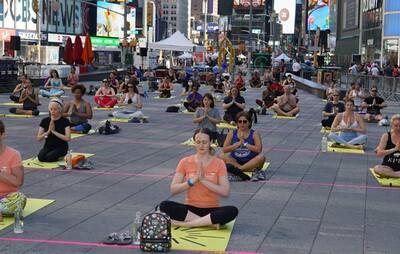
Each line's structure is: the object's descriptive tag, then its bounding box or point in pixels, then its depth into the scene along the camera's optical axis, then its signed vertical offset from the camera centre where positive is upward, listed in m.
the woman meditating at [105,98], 23.98 -1.87
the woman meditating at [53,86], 27.97 -1.75
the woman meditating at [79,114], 16.41 -1.67
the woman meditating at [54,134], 11.91 -1.57
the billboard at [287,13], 144.62 +7.05
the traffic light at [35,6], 40.71 +2.17
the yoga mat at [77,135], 15.93 -2.14
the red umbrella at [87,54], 36.75 -0.56
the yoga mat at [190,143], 14.98 -2.18
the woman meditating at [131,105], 20.19 -1.79
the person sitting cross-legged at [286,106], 22.66 -1.93
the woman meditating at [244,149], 11.09 -1.64
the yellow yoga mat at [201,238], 6.89 -2.00
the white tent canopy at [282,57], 62.01 -1.00
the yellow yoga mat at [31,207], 7.66 -2.02
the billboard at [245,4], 151.45 +9.31
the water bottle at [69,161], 11.51 -1.95
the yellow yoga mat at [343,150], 14.70 -2.17
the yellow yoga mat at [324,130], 18.53 -2.22
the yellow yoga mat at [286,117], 22.52 -2.28
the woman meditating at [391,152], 11.07 -1.64
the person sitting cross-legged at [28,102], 20.75 -1.81
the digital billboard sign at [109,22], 91.12 +2.99
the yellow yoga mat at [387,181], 10.75 -2.08
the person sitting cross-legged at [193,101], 23.19 -1.88
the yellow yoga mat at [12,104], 23.95 -2.17
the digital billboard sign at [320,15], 118.60 +5.62
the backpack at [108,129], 16.70 -2.07
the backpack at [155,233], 6.64 -1.81
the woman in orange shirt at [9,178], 7.70 -1.51
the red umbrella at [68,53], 36.19 -0.52
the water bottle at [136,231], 6.95 -1.89
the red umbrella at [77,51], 36.47 -0.41
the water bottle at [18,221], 7.26 -1.90
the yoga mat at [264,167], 11.34 -2.13
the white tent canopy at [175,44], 47.34 +0.06
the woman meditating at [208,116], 15.46 -1.57
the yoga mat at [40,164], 11.65 -2.06
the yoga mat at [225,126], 19.06 -2.21
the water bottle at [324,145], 14.78 -2.09
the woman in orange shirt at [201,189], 7.36 -1.53
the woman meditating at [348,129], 14.98 -1.75
